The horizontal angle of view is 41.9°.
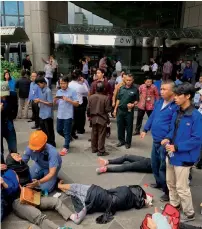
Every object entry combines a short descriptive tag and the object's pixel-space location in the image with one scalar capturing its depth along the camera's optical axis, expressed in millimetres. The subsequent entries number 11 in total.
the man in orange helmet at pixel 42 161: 3582
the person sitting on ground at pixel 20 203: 3240
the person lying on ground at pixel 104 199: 3424
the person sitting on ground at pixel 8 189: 3303
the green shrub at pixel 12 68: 10414
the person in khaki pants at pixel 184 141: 3029
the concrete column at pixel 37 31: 15180
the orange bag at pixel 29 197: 3317
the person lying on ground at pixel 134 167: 4656
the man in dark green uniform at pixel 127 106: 5711
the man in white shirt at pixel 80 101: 6394
